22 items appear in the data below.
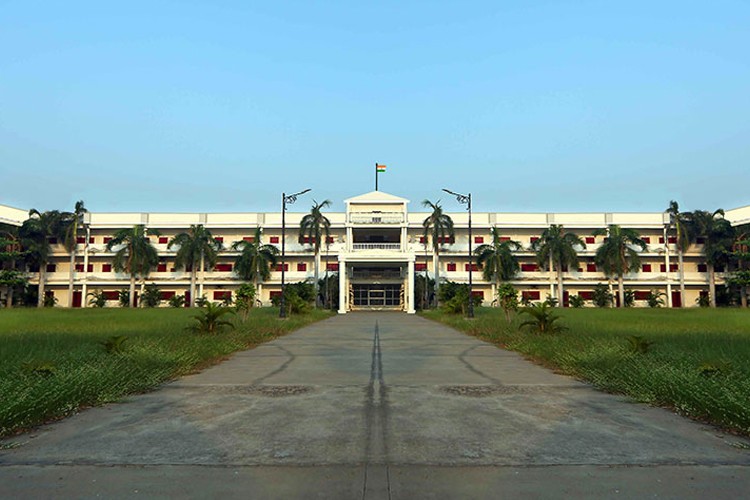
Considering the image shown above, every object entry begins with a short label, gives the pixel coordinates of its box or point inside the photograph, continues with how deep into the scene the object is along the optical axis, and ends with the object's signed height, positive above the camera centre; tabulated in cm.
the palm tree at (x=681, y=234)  5828 +644
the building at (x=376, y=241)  5797 +460
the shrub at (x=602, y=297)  5741 -104
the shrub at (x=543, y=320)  1796 -118
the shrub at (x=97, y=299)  5728 -94
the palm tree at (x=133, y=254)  5509 +426
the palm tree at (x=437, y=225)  5322 +708
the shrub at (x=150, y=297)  5794 -74
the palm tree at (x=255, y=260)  5556 +349
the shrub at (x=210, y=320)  1794 -111
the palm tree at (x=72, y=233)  5725 +690
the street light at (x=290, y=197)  3238 +623
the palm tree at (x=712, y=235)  5672 +634
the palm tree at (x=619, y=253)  5600 +411
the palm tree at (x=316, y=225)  5311 +728
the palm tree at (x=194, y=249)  5584 +485
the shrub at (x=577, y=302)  5727 -161
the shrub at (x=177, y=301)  5828 -125
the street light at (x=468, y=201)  3077 +624
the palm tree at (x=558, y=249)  5653 +465
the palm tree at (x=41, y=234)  5559 +673
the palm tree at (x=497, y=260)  5525 +331
